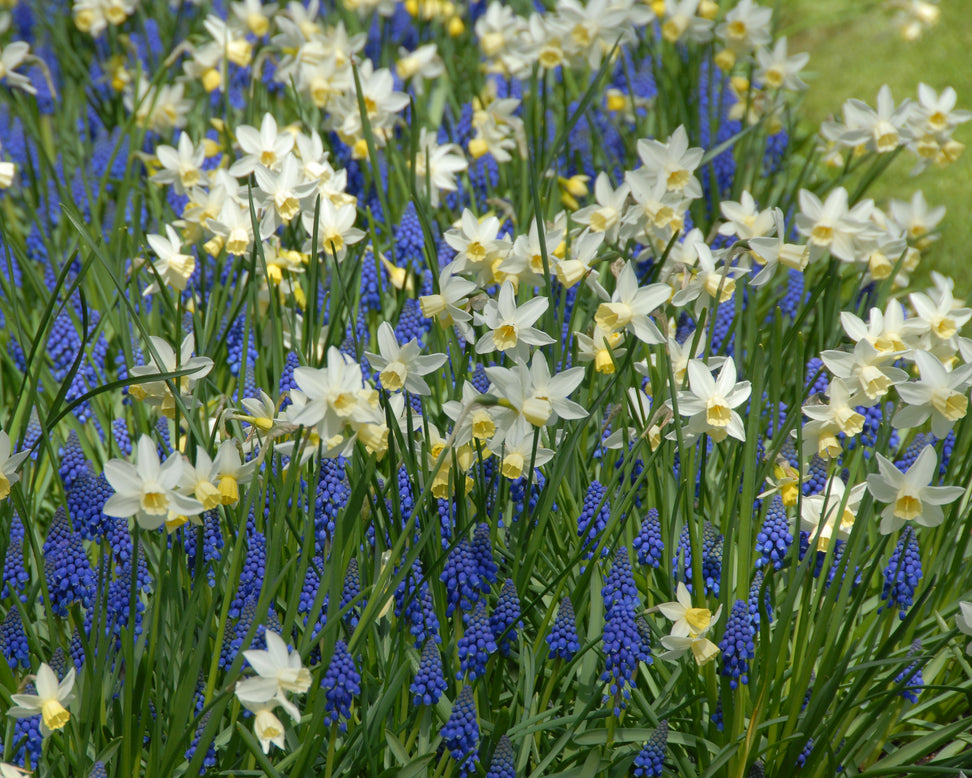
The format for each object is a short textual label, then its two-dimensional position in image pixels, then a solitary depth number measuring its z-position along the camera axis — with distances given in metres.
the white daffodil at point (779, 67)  8.53
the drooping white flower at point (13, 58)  7.89
